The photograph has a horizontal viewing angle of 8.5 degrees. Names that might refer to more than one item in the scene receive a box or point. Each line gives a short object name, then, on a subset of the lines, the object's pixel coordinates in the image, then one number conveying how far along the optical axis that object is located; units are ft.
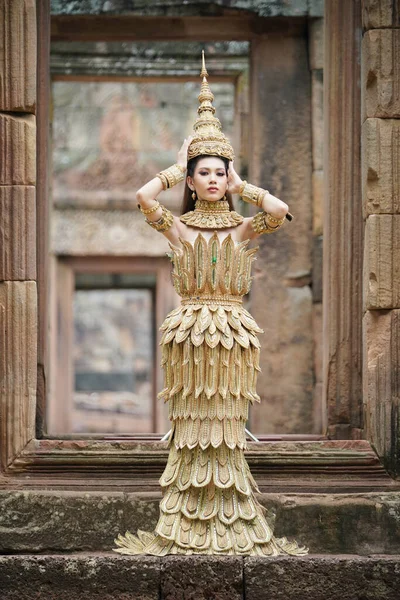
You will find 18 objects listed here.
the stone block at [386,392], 50.11
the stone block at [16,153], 50.56
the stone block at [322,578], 42.39
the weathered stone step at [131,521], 48.68
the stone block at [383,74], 50.76
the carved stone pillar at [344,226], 53.18
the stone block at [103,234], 106.26
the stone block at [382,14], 51.06
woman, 43.81
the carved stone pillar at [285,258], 73.78
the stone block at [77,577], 42.54
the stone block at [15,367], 50.11
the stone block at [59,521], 48.63
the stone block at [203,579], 42.26
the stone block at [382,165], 50.53
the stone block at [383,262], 50.18
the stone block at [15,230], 50.43
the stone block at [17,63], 50.81
